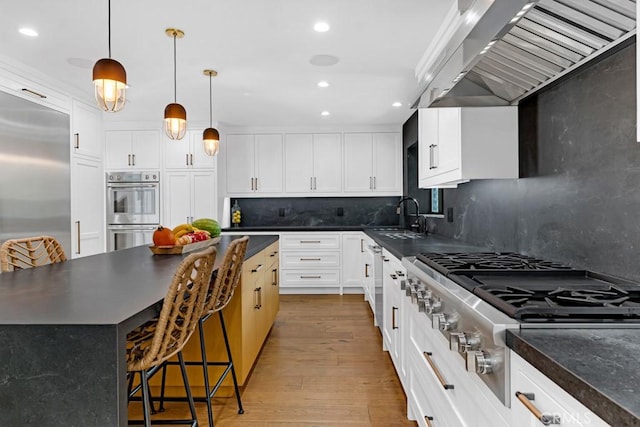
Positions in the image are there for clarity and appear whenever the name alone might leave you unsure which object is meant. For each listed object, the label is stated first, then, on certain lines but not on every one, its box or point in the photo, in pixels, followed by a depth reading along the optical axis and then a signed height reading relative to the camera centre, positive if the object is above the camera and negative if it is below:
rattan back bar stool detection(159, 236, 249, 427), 1.89 -0.39
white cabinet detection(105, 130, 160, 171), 5.68 +0.88
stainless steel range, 0.97 -0.25
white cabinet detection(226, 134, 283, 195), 5.96 +0.70
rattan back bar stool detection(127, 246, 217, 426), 1.27 -0.37
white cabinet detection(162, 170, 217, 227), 5.62 +0.24
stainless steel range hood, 1.27 +0.62
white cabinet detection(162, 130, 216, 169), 5.63 +0.81
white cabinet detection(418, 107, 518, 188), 2.35 +0.39
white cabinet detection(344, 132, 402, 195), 5.93 +0.70
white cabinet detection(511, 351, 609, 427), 0.68 -0.34
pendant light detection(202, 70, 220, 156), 3.84 +0.67
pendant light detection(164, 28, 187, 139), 2.98 +0.67
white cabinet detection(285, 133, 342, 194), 5.96 +0.71
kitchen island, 1.00 -0.38
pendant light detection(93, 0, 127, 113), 2.12 +0.68
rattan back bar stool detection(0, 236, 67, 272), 2.09 -0.20
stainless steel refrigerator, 3.39 +0.38
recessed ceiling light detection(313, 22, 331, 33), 2.73 +1.22
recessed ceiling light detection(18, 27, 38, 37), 2.84 +1.25
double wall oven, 5.66 +0.10
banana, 2.89 -0.10
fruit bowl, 2.59 -0.22
